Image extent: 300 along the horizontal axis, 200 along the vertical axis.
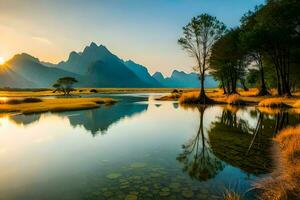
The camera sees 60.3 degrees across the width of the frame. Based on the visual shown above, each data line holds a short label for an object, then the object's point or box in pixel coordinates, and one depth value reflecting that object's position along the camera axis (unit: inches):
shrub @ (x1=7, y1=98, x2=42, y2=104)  2132.8
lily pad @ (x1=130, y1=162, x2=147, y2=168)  535.5
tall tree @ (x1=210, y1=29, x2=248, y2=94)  2765.7
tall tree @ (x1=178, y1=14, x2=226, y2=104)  2284.7
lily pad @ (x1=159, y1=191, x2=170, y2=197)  377.1
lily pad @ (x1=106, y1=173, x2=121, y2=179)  462.9
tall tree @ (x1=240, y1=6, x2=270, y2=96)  2078.0
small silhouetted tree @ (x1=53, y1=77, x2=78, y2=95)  4768.7
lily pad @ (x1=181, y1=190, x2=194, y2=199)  372.8
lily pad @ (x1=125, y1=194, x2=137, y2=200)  367.4
